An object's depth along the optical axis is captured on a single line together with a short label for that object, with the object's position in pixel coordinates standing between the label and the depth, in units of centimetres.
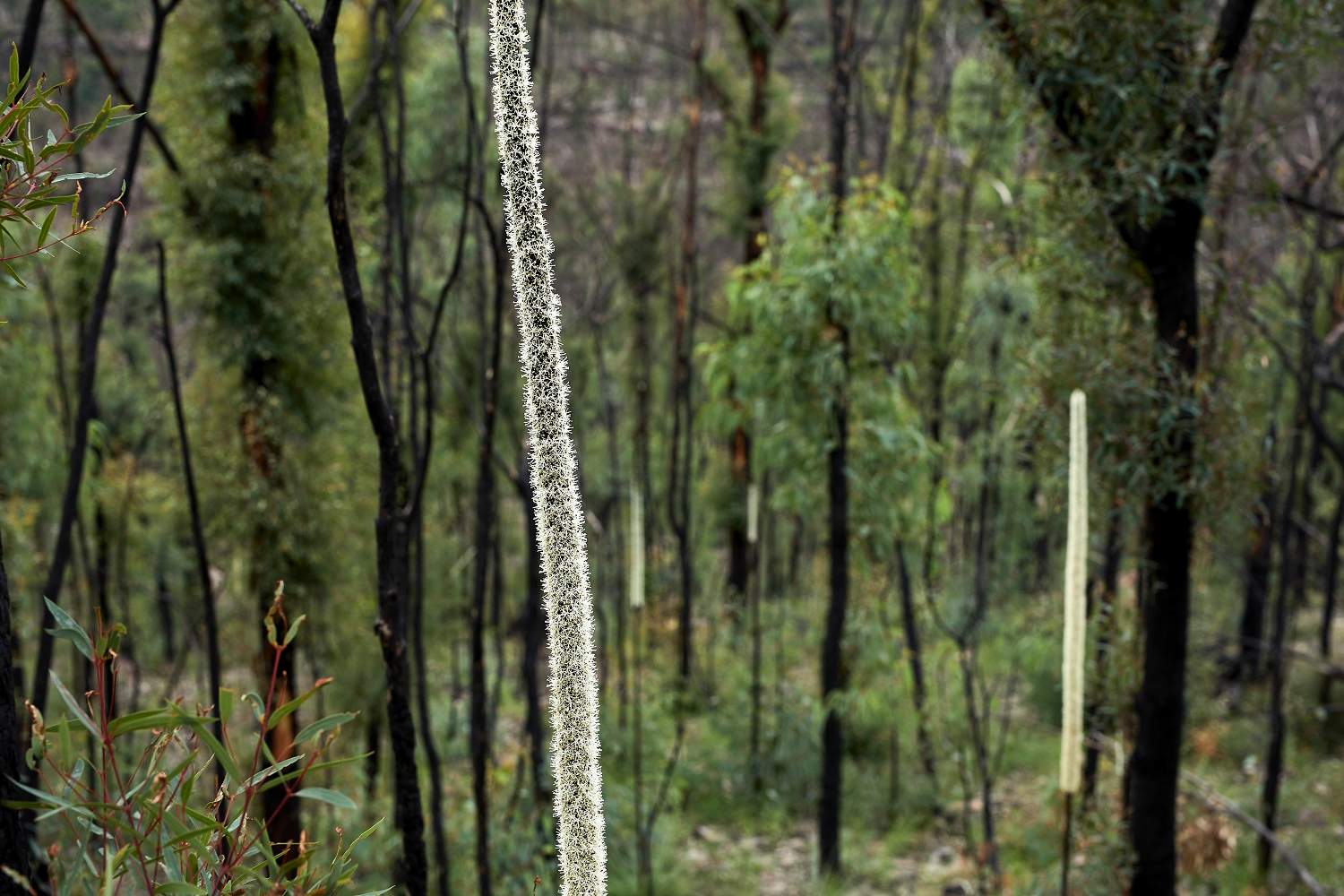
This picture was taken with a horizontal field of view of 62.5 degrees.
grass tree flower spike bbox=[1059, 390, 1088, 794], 191
